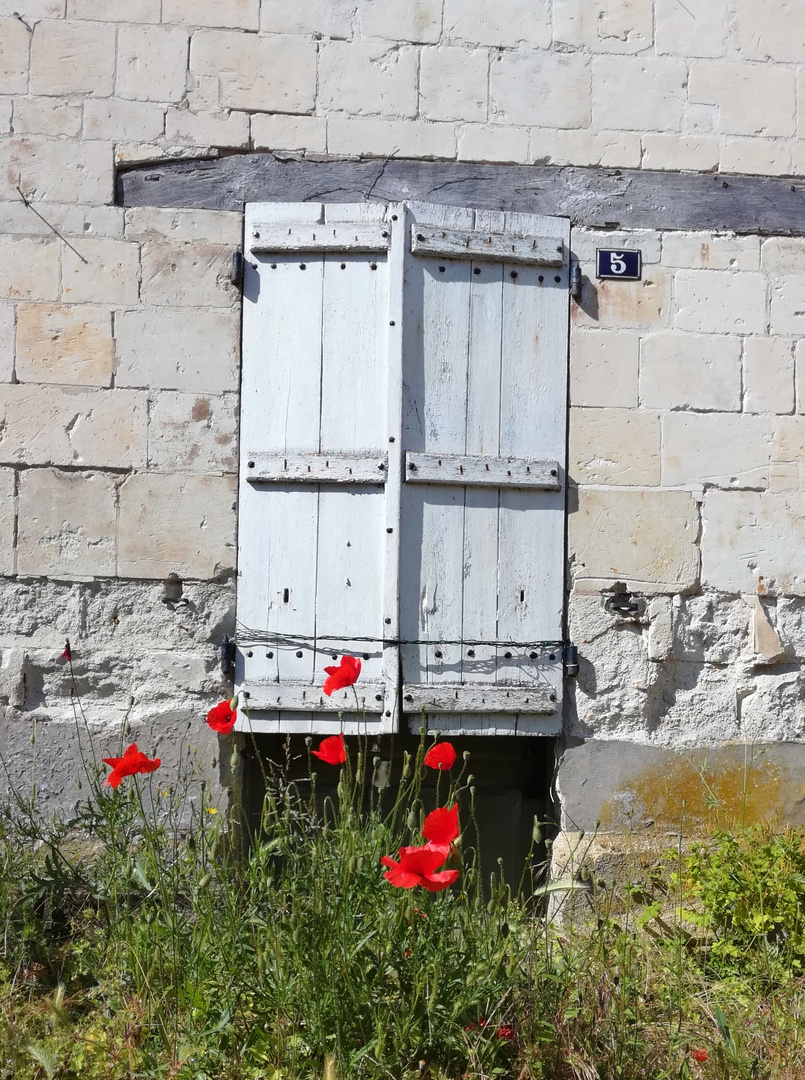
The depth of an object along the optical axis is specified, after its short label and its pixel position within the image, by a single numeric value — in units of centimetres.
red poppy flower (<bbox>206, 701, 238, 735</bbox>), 228
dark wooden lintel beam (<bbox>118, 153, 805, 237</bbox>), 336
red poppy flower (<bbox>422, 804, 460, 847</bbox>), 177
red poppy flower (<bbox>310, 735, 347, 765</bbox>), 209
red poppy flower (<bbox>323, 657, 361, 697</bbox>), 220
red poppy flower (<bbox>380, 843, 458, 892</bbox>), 169
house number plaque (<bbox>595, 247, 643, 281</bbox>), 342
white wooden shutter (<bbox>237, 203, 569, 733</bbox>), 320
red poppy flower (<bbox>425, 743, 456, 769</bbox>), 207
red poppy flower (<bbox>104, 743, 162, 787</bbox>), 222
